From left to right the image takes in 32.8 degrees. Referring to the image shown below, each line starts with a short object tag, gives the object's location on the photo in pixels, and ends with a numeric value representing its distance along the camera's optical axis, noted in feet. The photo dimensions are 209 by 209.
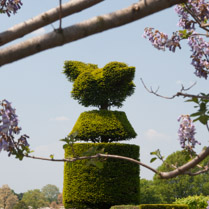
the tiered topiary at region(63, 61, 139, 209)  48.08
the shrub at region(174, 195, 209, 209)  56.45
